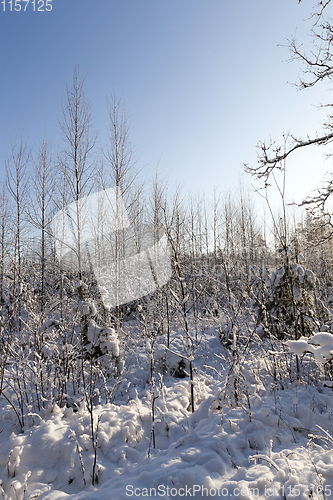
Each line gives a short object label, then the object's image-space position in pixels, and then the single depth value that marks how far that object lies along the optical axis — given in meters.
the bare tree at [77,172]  6.49
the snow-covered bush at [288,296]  4.41
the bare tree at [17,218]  8.38
